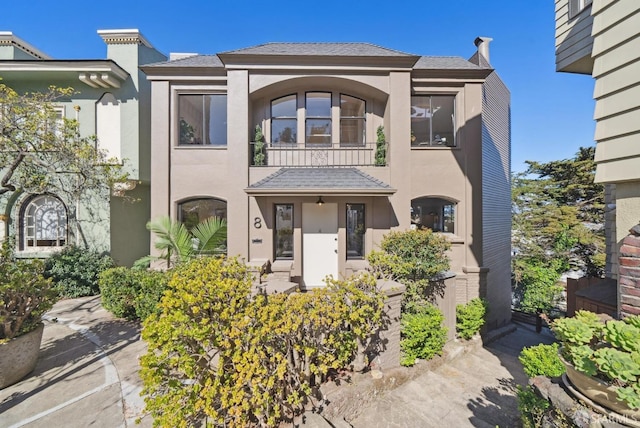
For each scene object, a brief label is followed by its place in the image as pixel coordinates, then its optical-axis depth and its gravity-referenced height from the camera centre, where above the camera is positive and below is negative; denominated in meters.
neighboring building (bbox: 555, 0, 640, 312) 2.93 +1.40
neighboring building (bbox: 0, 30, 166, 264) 8.93 +2.85
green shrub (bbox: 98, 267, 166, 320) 5.93 -2.00
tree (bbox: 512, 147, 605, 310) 11.41 -0.66
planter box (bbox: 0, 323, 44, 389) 3.75 -2.33
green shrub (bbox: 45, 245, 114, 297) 8.00 -1.94
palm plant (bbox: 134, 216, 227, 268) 6.96 -0.78
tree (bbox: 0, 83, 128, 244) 5.73 +1.66
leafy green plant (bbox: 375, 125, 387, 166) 8.21 +2.14
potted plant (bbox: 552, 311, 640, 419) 2.02 -1.31
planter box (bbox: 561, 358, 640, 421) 2.09 -1.66
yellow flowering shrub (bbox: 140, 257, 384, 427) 2.65 -1.66
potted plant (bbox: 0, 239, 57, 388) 3.78 -1.65
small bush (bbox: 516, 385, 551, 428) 2.72 -2.40
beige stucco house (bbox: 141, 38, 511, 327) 7.74 +2.12
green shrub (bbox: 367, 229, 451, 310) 5.95 -1.25
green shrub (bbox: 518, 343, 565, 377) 4.06 -2.53
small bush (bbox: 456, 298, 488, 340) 6.89 -3.08
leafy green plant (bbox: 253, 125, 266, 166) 8.00 +2.16
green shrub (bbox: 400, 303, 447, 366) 4.96 -2.63
